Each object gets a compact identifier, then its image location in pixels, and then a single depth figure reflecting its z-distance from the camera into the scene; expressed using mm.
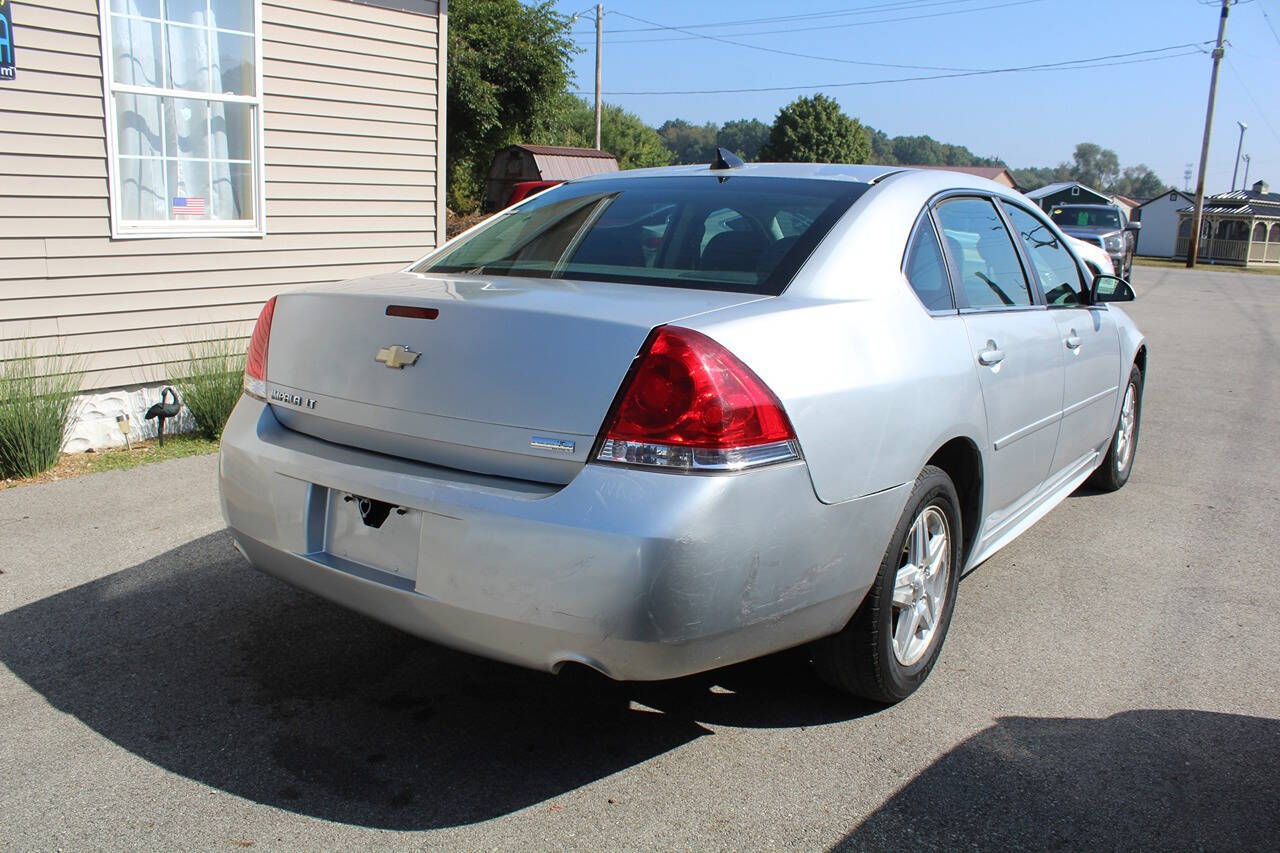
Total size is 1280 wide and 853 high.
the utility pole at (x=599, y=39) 41594
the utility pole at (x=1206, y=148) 36938
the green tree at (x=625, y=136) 79181
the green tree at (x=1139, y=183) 177300
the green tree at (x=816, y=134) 71875
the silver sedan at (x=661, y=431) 2551
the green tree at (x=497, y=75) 30109
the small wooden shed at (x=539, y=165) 25812
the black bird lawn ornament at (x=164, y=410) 6441
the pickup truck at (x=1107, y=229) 22625
